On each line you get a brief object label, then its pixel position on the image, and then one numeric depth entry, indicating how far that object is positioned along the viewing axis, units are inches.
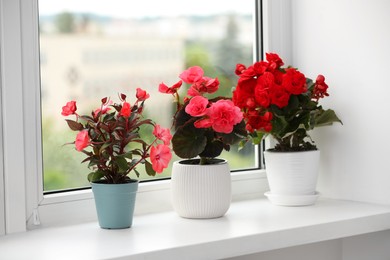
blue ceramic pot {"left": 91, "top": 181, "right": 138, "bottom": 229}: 85.3
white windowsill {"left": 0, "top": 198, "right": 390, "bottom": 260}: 79.1
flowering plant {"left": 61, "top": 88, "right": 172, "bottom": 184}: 84.7
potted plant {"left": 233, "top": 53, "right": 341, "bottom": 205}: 93.2
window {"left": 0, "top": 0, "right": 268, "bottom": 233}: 84.7
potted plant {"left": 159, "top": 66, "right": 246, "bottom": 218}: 89.2
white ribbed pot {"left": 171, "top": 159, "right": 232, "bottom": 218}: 89.9
